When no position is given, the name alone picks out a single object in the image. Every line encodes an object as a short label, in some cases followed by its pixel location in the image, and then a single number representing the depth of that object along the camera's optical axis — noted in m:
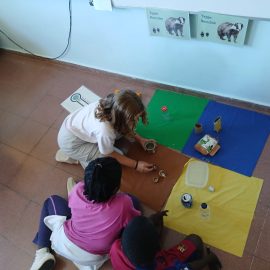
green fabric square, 2.08
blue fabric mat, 1.88
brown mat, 1.86
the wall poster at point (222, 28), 1.61
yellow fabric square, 1.65
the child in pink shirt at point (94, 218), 1.30
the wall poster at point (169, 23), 1.75
